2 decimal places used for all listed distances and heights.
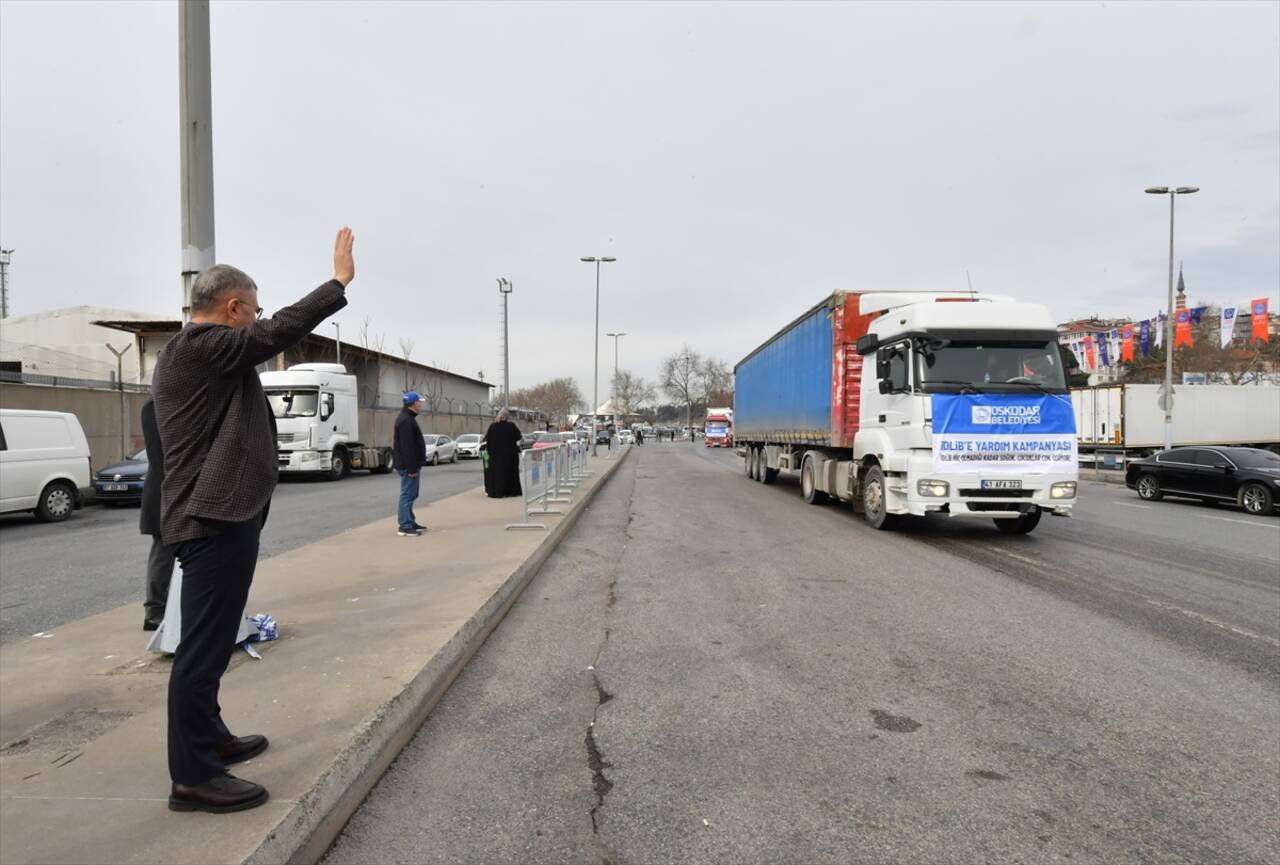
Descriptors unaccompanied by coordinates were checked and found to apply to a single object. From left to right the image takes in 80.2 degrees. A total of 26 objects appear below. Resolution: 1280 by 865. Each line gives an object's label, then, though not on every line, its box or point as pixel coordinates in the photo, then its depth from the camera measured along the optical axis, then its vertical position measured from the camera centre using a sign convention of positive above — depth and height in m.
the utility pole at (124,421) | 21.50 -0.32
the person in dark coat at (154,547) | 4.39 -0.91
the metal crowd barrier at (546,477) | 10.20 -1.05
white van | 12.26 -0.92
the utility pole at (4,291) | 53.75 +8.77
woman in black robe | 14.09 -0.88
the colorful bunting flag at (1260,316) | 27.28 +3.68
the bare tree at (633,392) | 115.88 +3.39
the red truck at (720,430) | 58.06 -1.24
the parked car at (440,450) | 32.62 -1.69
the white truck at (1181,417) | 27.53 +0.01
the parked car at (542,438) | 15.45 -0.53
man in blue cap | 9.66 -0.64
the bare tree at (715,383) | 113.50 +4.66
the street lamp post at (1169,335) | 23.73 +2.77
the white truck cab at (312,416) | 21.67 -0.15
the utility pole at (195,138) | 4.63 +1.70
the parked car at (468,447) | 39.50 -1.80
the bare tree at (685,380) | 113.66 +5.07
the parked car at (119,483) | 15.26 -1.48
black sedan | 15.13 -1.28
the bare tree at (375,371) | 50.09 +2.80
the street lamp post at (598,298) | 38.51 +6.28
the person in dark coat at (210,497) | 2.66 -0.31
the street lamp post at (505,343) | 23.83 +2.22
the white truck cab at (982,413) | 9.65 +0.04
